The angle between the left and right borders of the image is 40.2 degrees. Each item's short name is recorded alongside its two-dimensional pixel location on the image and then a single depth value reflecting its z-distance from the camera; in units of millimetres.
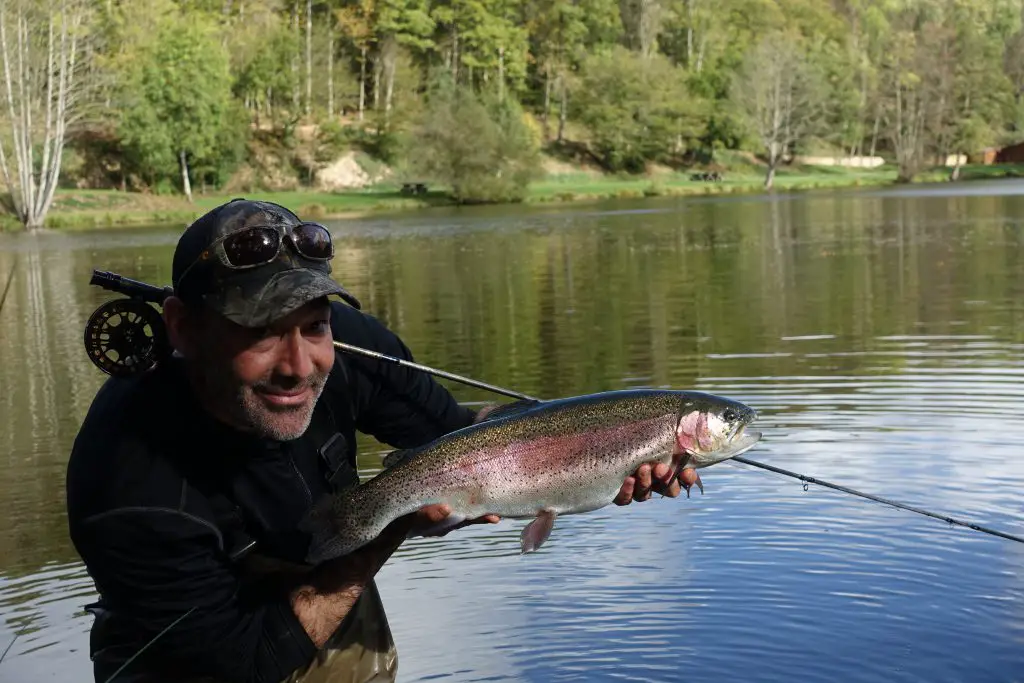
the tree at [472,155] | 78375
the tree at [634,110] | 100312
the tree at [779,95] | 103000
